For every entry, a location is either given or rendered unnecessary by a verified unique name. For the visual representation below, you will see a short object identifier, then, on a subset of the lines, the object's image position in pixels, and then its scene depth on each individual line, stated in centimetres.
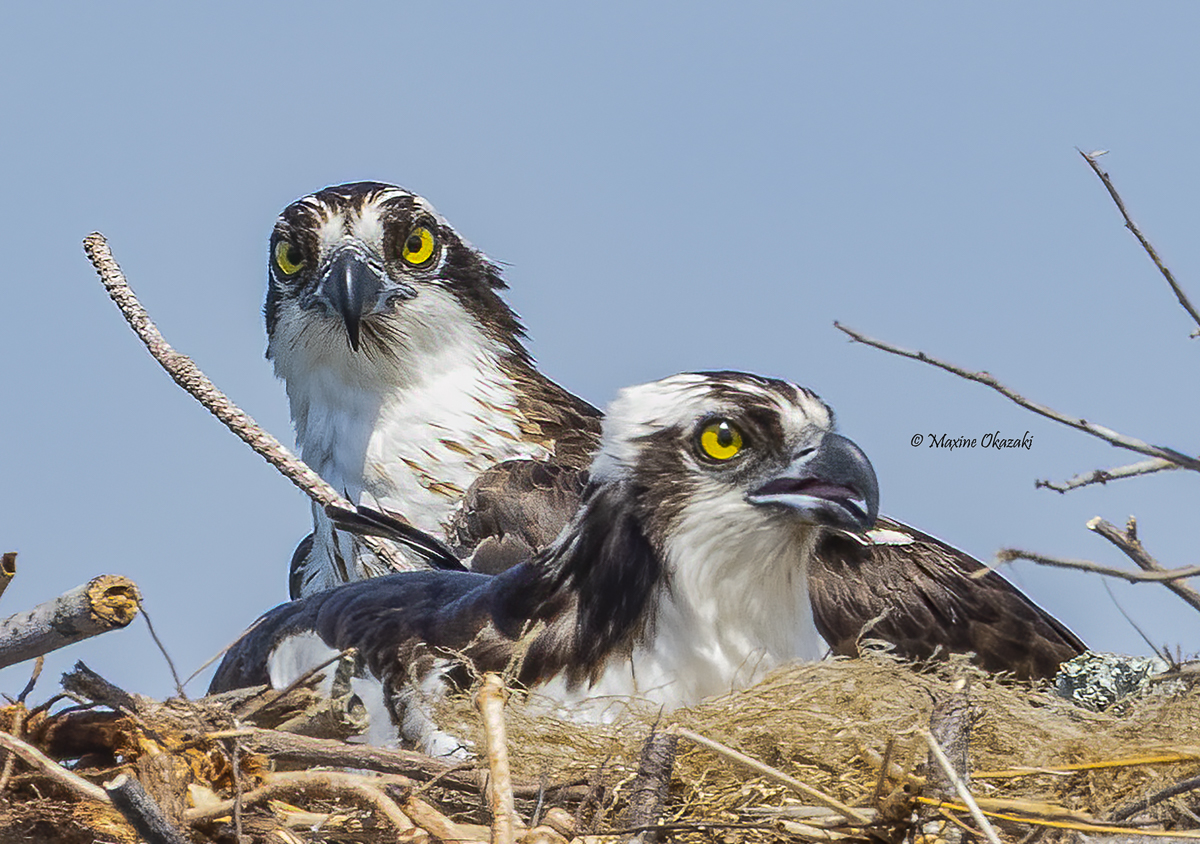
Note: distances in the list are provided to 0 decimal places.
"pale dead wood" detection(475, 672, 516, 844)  659
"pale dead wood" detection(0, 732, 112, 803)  720
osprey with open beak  908
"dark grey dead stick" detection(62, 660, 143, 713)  767
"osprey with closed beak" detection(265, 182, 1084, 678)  1302
